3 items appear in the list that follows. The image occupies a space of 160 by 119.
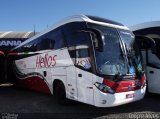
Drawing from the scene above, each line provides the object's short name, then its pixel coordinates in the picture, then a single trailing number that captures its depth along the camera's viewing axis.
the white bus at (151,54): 5.12
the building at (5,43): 8.22
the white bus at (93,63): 3.87
